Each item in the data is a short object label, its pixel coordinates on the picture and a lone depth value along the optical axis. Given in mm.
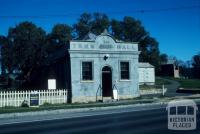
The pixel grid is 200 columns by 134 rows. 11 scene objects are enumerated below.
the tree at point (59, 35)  62256
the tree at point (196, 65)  94750
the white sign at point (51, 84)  28634
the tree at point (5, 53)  56566
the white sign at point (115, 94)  30141
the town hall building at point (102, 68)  29422
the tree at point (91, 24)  72062
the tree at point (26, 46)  55281
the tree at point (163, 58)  82338
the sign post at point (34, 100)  25984
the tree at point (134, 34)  79062
